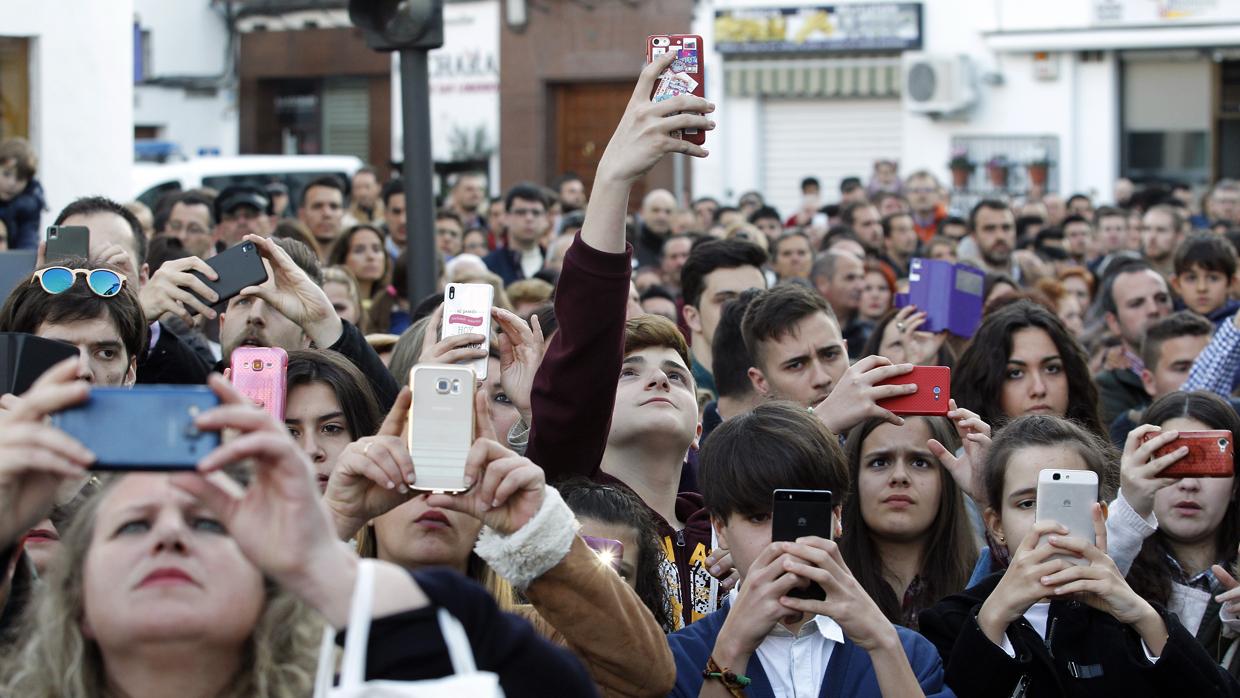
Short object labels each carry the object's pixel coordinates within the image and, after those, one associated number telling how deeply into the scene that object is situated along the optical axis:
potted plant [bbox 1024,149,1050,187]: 23.86
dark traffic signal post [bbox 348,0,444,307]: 6.90
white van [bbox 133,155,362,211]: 16.28
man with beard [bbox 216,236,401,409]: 4.86
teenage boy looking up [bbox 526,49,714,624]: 3.60
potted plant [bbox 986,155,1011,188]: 24.17
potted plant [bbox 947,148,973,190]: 24.36
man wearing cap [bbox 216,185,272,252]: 10.23
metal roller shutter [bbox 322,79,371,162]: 29.11
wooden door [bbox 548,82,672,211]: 26.81
